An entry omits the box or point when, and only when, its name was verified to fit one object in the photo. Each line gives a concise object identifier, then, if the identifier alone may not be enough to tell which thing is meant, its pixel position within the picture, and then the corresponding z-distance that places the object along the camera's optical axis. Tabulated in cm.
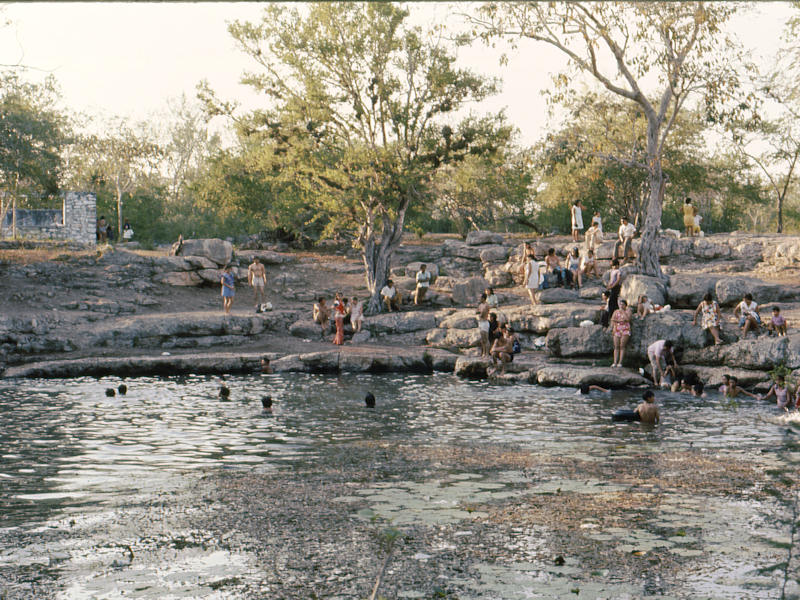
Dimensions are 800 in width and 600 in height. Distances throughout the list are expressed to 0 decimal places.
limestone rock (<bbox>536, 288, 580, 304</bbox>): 2842
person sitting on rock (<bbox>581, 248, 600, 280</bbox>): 3130
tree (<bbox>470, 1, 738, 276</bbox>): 2353
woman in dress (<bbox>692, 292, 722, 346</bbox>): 2156
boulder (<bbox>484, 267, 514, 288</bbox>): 3331
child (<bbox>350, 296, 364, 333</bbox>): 2792
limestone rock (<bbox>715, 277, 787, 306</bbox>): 2628
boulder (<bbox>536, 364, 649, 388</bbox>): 2056
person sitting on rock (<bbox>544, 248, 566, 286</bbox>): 3052
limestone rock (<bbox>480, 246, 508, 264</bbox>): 3672
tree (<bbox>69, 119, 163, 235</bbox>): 5128
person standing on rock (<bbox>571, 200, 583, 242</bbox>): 3422
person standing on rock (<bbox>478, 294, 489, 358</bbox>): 2450
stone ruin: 3944
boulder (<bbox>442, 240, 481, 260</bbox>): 3759
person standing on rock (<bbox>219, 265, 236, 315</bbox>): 2873
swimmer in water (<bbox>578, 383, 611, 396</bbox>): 1966
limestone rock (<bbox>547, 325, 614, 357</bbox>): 2333
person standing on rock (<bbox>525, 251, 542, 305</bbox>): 2848
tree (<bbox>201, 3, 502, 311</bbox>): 3039
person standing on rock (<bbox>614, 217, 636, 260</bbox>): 3123
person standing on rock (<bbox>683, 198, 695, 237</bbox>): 3522
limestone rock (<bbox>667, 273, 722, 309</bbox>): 2603
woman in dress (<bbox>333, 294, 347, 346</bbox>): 2668
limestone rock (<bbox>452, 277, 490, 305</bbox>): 3089
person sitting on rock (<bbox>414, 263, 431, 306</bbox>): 3091
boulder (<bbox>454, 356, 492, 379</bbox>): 2275
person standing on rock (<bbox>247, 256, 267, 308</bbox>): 3047
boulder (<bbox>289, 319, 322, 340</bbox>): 2792
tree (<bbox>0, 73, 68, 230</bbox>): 2752
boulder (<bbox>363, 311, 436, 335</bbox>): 2809
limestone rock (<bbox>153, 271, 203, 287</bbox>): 3331
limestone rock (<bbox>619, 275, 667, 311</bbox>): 2495
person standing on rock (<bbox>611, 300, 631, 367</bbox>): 2223
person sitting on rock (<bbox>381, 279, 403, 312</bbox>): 3038
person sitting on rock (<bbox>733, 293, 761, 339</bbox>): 2178
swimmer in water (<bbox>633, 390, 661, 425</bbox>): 1538
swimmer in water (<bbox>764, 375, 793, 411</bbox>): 1745
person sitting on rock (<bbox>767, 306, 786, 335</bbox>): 2133
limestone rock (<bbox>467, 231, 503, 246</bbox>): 3847
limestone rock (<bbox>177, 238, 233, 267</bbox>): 3547
